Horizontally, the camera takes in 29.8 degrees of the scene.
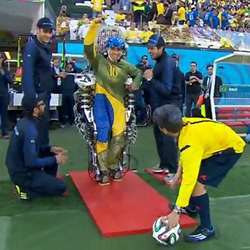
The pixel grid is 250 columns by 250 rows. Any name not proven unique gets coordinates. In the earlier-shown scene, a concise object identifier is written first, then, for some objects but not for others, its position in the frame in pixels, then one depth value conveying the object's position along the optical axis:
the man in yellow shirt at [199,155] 3.19
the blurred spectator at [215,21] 17.38
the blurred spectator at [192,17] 17.19
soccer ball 3.41
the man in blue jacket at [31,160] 4.27
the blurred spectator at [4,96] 8.20
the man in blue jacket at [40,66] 4.74
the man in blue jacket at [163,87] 5.14
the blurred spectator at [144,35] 12.77
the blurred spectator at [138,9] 16.06
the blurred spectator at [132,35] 12.60
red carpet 3.81
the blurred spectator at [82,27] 12.29
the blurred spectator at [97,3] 13.79
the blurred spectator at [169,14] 15.75
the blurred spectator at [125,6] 17.41
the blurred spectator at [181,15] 16.38
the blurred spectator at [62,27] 12.32
